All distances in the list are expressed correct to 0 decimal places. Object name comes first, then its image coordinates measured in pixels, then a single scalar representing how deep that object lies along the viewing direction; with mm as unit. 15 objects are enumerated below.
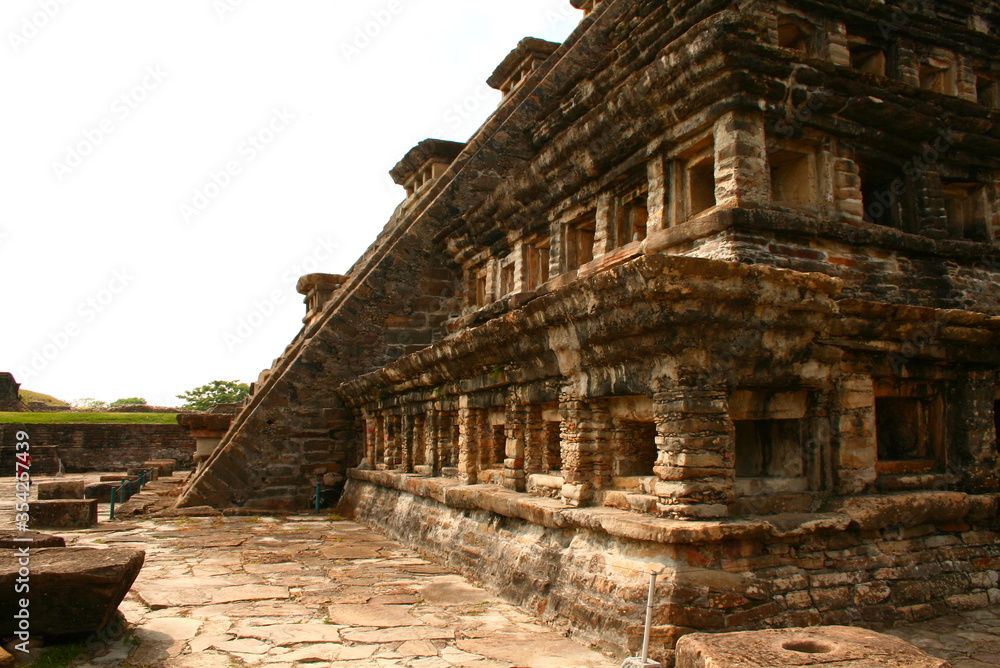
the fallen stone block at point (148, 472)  17594
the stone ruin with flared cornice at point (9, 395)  29359
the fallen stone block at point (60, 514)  10523
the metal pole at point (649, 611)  3893
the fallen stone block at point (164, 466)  18828
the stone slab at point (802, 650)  3162
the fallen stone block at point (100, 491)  14078
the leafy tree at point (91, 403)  70500
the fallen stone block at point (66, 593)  4535
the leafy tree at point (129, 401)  69312
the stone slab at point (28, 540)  5523
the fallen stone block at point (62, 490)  12211
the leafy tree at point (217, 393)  55312
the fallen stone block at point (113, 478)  16845
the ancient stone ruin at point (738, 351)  4766
